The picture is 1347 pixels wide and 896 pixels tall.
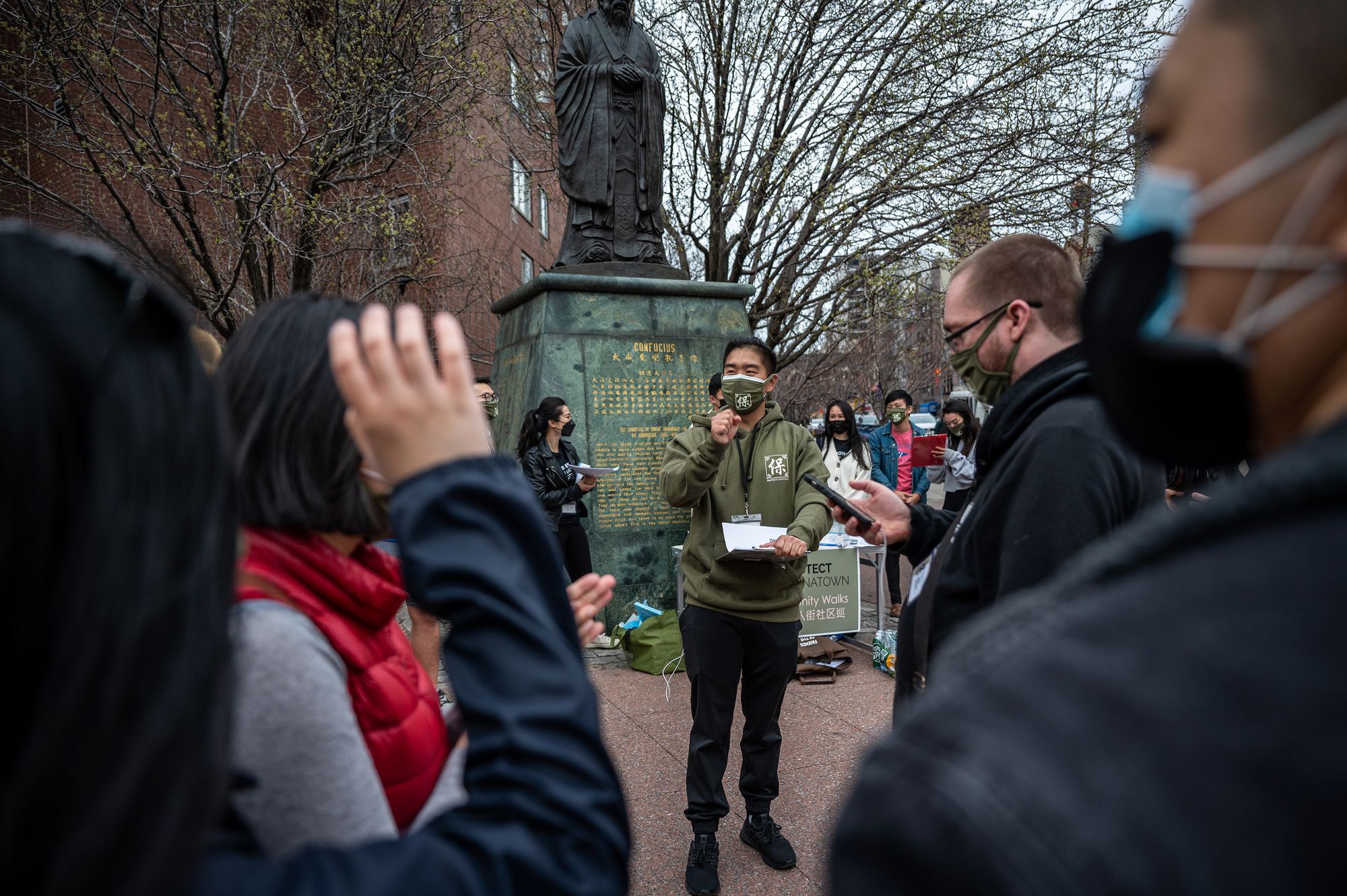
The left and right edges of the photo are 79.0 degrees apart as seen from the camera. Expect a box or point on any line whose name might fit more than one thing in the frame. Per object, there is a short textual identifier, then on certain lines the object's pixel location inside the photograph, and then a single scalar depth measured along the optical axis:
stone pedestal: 7.13
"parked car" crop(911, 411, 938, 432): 22.47
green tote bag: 5.93
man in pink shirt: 8.95
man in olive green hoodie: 3.43
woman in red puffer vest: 1.05
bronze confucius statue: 8.45
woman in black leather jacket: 6.41
